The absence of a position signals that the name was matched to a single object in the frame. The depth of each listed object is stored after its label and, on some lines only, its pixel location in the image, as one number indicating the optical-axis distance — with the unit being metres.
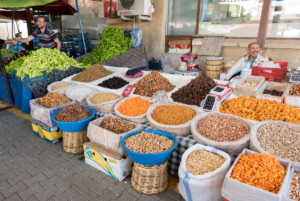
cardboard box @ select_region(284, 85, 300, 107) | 2.41
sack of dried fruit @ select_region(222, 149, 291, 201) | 1.36
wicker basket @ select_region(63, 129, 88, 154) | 2.85
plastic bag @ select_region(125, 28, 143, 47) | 5.43
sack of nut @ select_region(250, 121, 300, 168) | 1.67
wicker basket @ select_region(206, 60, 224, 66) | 4.91
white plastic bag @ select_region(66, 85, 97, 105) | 3.48
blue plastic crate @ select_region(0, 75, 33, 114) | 4.05
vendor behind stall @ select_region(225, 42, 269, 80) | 3.90
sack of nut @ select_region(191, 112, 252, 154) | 1.89
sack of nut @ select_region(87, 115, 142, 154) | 2.26
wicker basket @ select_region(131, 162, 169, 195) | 2.06
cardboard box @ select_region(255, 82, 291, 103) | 2.52
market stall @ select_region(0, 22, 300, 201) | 1.57
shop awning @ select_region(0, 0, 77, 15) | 4.44
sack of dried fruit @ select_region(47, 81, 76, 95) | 3.65
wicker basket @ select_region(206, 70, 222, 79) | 4.99
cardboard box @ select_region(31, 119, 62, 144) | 3.14
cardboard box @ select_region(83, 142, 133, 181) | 2.30
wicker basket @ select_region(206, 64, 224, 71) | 4.93
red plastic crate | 3.39
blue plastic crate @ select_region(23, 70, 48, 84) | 3.84
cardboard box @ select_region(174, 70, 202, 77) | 5.21
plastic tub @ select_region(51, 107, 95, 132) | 2.67
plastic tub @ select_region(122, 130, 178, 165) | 1.89
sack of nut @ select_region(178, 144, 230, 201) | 1.60
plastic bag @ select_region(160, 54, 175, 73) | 6.09
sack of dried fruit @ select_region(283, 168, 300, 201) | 1.35
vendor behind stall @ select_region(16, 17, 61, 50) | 4.98
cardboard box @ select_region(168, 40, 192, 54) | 6.07
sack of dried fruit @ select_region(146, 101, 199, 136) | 2.23
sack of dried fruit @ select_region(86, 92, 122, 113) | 2.94
